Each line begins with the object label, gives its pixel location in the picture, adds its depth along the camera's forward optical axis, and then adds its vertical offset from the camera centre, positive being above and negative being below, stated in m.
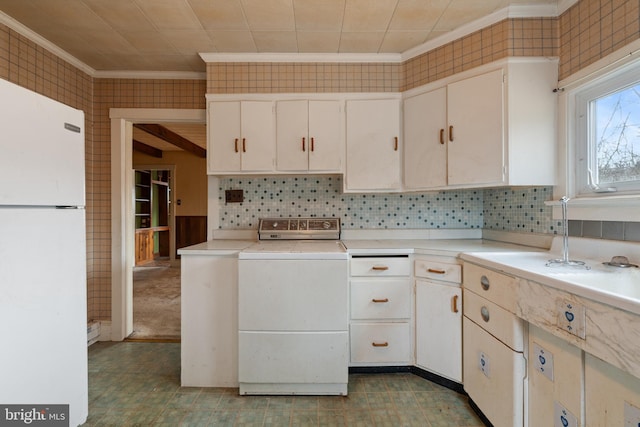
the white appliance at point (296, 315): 1.75 -0.60
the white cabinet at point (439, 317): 1.76 -0.64
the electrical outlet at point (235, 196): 2.49 +0.13
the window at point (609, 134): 1.40 +0.39
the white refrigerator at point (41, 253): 1.06 -0.16
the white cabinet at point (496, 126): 1.79 +0.53
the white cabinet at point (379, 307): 1.91 -0.61
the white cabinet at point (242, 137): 2.22 +0.56
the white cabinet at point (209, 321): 1.84 -0.67
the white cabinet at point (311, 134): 2.23 +0.57
